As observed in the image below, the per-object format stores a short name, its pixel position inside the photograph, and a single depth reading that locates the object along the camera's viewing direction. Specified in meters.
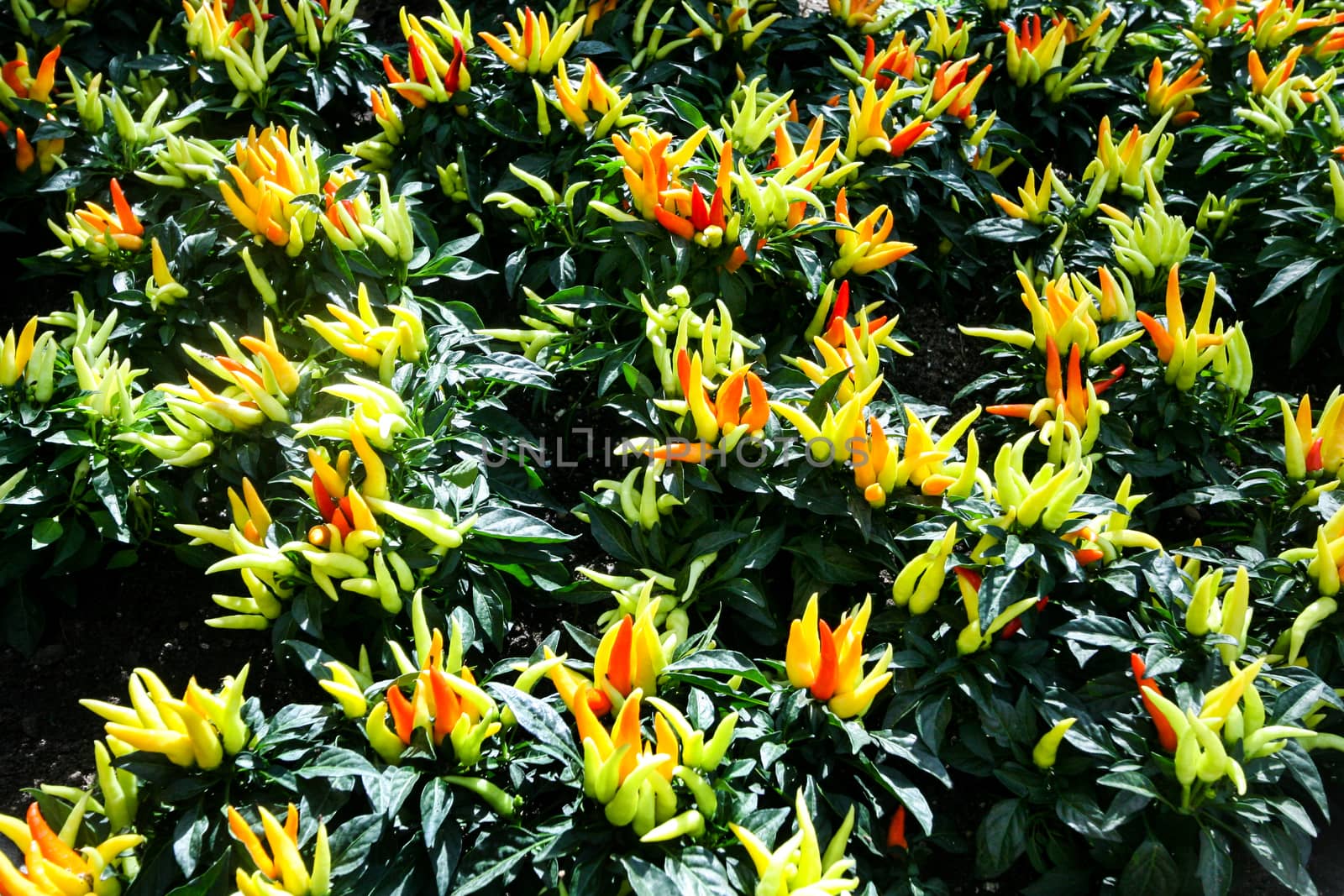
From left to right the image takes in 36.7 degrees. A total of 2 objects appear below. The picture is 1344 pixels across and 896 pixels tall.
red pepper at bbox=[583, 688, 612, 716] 0.88
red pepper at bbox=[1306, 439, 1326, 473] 0.99
